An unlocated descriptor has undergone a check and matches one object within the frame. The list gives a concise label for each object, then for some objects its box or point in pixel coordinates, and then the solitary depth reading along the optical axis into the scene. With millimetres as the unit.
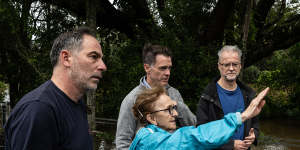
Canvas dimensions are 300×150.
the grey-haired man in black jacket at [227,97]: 2857
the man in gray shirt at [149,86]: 2352
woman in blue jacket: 1572
